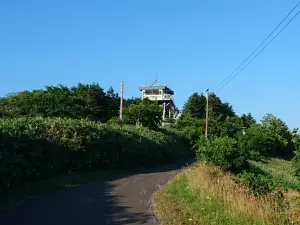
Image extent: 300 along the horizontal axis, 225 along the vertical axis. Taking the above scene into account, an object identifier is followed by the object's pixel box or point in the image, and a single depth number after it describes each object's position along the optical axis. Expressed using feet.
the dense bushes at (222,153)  60.64
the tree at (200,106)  254.88
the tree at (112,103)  193.31
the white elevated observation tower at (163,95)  324.80
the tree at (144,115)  140.67
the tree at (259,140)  210.18
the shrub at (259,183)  38.30
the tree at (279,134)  241.12
